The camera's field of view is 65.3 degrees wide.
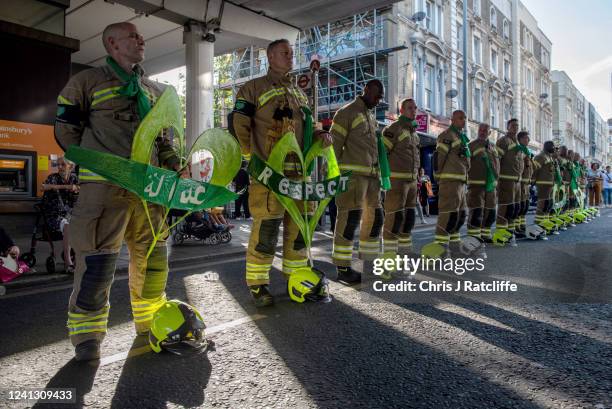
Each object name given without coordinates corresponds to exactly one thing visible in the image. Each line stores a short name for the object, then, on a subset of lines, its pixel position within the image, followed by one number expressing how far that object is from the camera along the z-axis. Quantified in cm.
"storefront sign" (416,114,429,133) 2378
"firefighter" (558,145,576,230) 1365
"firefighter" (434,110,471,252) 736
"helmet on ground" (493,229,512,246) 927
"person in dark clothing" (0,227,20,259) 550
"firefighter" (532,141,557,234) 1187
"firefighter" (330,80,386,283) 545
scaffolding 2403
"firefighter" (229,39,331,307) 427
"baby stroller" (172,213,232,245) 963
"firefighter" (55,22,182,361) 302
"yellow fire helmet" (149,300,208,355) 305
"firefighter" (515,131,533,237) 1059
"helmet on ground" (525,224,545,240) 1030
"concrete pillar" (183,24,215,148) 1016
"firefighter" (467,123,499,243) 851
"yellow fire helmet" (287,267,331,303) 431
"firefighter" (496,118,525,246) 977
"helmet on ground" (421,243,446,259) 701
